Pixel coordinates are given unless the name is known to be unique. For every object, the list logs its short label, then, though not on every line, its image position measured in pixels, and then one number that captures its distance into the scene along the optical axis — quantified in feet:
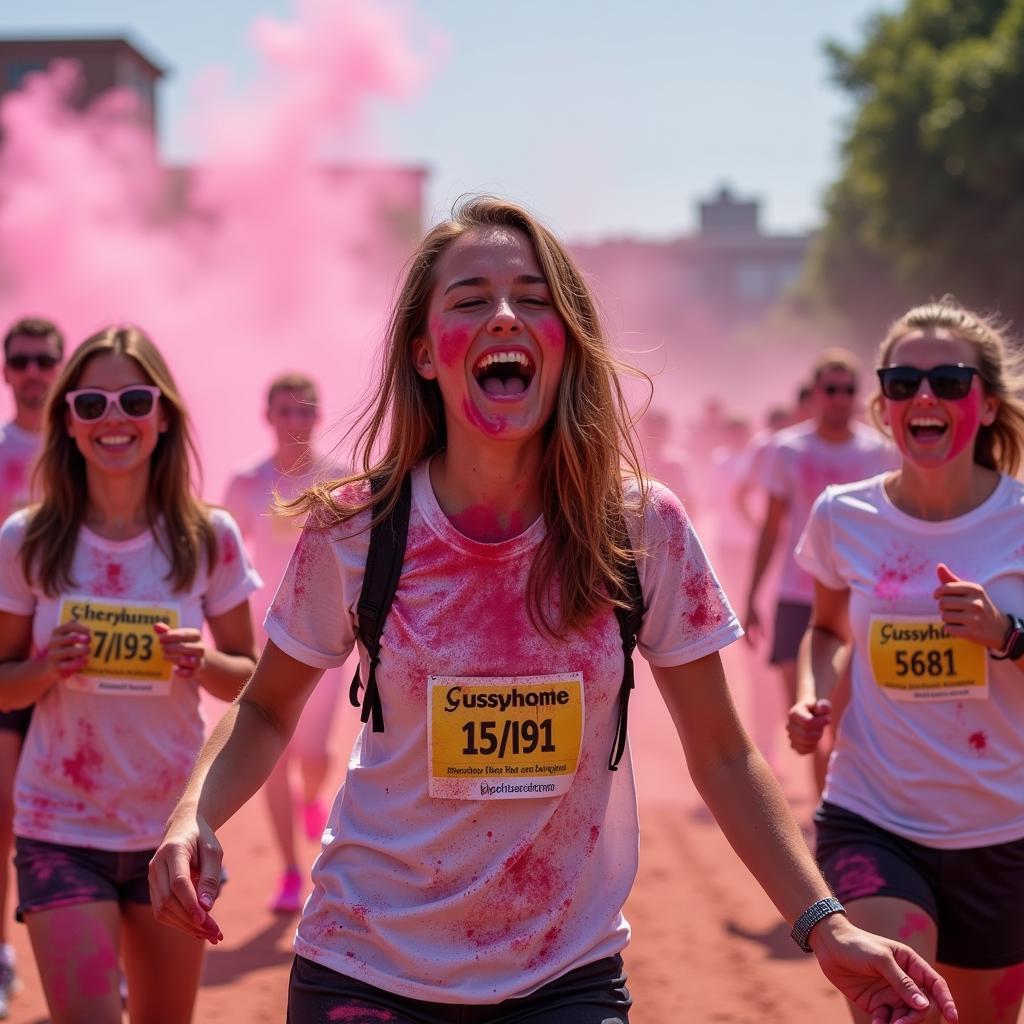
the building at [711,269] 294.66
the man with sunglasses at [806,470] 27.84
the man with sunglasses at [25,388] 23.16
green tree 101.91
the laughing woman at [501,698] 8.91
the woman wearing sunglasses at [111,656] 13.44
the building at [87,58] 154.92
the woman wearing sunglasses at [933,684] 13.10
